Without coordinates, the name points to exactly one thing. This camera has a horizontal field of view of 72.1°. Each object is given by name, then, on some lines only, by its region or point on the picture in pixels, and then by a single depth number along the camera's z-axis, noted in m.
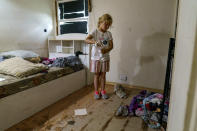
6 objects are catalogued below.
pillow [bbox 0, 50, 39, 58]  2.37
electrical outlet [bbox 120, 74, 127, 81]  2.88
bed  1.51
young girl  2.10
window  3.25
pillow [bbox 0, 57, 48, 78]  1.80
